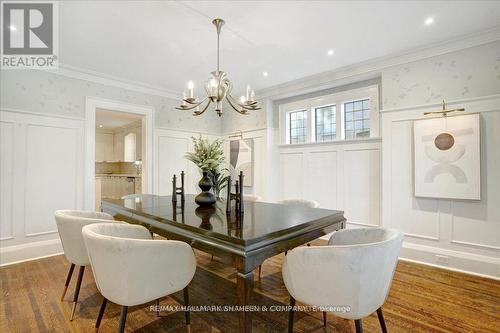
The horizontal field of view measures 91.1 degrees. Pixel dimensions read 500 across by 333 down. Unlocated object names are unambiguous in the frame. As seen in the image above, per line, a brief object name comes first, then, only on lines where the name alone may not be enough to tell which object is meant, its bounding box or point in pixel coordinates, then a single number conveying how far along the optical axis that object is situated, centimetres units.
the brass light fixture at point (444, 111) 279
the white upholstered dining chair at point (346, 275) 124
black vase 238
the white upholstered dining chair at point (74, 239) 192
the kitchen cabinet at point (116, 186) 677
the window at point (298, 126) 443
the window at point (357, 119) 371
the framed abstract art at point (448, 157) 267
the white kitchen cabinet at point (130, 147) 700
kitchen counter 653
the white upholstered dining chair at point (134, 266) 135
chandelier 237
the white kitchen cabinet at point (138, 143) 687
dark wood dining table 126
